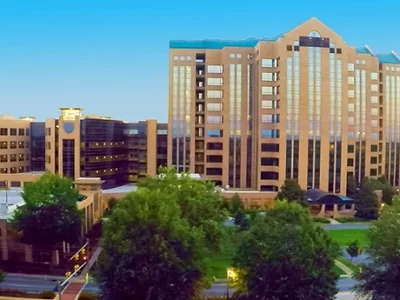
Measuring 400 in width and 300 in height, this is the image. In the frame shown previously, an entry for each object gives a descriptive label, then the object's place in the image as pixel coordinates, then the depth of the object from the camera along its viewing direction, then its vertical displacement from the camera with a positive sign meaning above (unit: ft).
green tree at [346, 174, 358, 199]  238.93 -19.84
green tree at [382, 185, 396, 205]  220.23 -21.58
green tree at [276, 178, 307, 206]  206.39 -19.83
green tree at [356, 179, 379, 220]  209.46 -25.19
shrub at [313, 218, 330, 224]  199.90 -30.77
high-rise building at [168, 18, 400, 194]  236.84 +17.64
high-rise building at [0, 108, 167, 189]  234.58 -1.81
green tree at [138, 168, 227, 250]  120.17 -14.31
